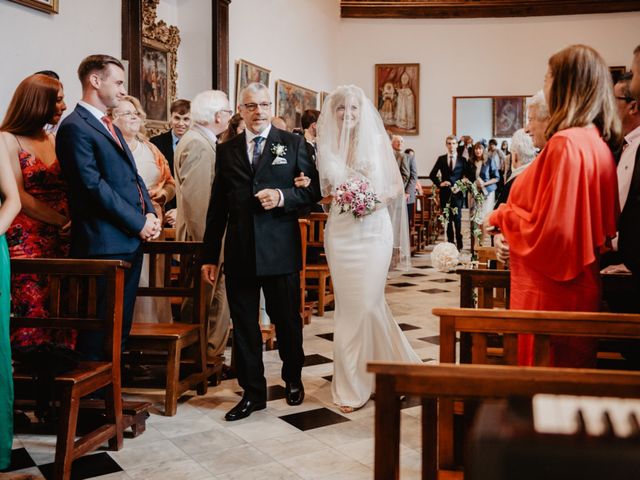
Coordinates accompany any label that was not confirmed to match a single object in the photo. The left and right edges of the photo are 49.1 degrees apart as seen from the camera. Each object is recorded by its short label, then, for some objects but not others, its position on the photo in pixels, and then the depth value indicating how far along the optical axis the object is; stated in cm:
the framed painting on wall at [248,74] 973
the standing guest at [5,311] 303
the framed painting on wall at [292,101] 1166
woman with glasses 482
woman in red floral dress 365
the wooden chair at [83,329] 298
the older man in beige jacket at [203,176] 477
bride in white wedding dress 417
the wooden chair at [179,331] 397
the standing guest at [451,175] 1221
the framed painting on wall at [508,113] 1562
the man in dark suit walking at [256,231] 393
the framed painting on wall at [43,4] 582
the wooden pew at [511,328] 208
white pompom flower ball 382
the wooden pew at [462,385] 136
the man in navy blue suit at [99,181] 355
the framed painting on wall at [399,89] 1562
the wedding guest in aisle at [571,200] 245
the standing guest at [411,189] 1144
